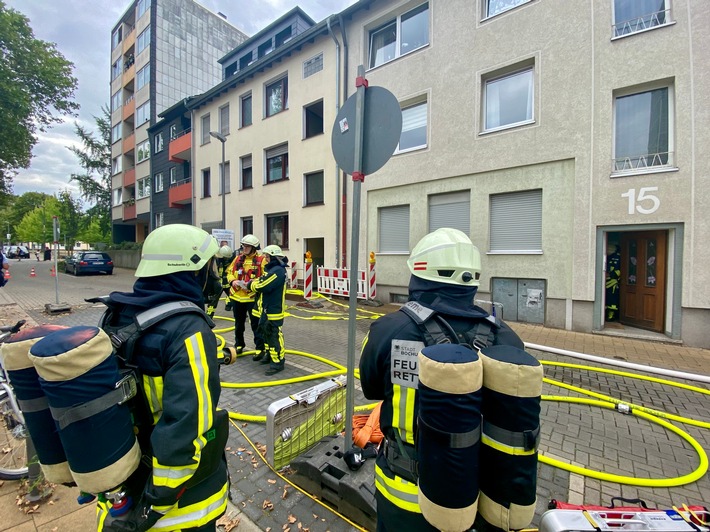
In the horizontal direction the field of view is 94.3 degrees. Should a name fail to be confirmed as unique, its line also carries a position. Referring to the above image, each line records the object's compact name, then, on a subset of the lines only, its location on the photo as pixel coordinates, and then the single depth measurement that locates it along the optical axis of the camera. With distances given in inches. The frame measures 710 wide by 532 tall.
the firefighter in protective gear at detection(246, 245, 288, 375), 194.9
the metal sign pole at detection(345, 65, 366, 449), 101.9
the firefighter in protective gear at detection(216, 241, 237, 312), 235.8
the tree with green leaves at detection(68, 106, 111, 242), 1227.9
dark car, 829.8
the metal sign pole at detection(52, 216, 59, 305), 392.0
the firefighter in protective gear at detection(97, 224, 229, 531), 51.1
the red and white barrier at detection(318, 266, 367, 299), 456.7
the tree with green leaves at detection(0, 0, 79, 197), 552.7
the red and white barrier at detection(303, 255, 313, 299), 474.6
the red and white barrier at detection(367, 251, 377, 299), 451.8
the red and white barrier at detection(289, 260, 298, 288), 550.9
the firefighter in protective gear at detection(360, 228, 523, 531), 59.4
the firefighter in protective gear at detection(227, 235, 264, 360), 217.9
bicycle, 103.0
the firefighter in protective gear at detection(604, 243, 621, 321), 345.7
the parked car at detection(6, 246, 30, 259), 1941.3
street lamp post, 588.5
